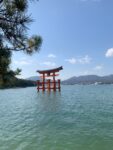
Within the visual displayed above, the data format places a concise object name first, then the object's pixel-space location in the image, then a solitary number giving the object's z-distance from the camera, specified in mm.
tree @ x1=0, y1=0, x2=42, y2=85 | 2561
